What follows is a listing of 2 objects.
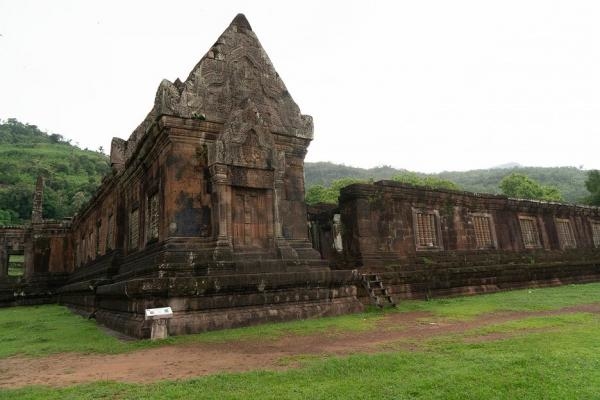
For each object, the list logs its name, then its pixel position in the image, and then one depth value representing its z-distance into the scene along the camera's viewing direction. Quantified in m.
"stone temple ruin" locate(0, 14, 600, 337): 8.62
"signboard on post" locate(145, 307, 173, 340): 7.07
